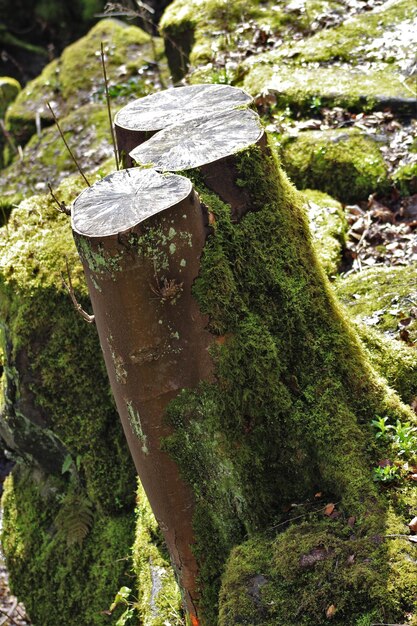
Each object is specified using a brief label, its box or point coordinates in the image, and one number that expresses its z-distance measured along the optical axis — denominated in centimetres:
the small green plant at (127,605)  480
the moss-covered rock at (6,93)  1311
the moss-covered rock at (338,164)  665
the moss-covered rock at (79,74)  1080
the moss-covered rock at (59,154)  939
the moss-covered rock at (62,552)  542
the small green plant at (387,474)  368
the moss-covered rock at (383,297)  505
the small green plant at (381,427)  387
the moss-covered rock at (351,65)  726
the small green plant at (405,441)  381
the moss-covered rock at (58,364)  538
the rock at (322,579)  319
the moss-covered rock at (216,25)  887
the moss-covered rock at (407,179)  647
